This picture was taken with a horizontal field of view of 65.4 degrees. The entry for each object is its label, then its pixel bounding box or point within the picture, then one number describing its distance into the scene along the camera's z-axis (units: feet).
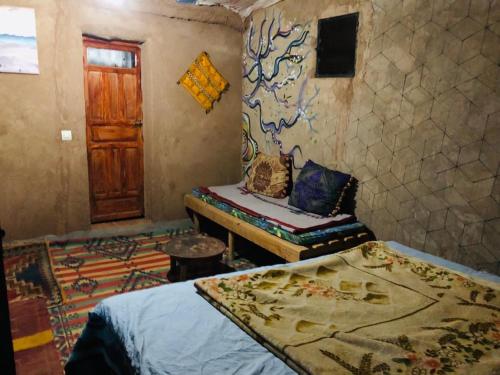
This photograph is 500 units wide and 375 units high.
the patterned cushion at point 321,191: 12.35
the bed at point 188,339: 4.82
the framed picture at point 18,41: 12.59
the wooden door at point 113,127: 15.39
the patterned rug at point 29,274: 10.43
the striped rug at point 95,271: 9.33
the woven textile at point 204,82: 16.38
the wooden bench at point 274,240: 10.48
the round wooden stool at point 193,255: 10.28
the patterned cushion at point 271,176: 14.69
